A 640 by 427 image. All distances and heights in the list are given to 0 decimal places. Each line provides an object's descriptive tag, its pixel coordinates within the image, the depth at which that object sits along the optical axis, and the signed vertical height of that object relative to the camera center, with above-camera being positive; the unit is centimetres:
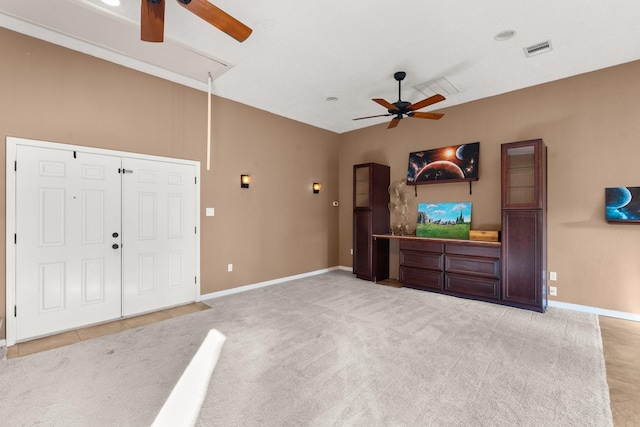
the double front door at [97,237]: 320 -30
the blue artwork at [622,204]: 362 +12
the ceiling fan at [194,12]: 207 +145
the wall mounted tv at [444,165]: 493 +88
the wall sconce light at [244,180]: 511 +58
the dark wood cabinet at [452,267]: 436 -86
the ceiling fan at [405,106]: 379 +145
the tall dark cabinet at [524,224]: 396 -15
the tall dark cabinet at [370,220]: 578 -13
